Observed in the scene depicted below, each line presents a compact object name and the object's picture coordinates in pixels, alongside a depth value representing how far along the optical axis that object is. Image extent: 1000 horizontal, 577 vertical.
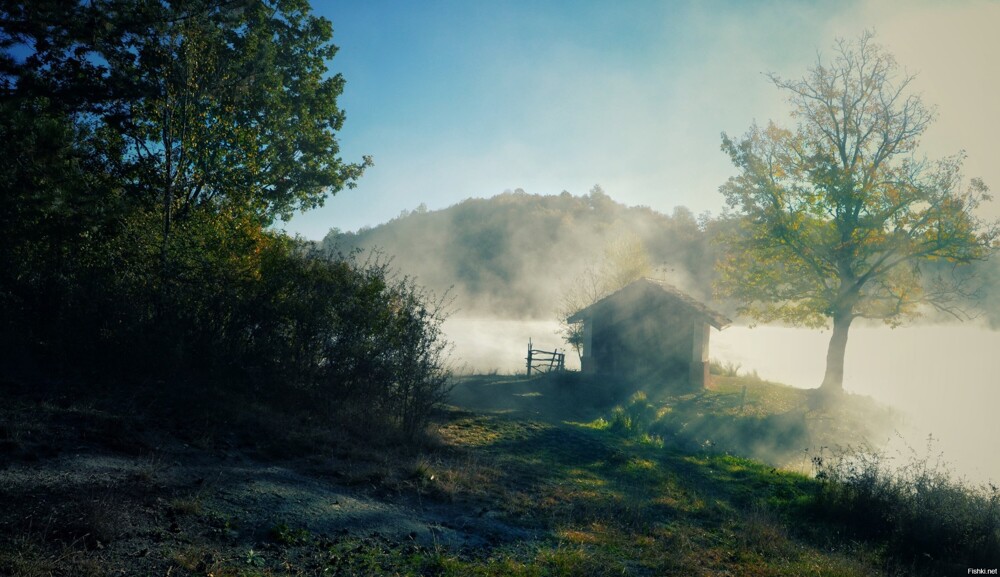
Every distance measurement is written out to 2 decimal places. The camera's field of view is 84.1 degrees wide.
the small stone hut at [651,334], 30.52
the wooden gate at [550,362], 35.25
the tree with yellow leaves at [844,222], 26.67
